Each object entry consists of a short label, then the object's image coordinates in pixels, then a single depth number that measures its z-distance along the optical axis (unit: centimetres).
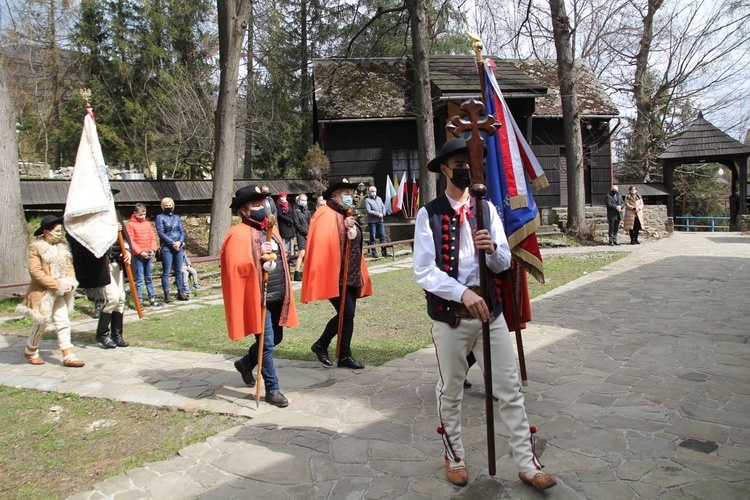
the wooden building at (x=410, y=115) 2050
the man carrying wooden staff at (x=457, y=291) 332
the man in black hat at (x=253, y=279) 481
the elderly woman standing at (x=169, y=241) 1051
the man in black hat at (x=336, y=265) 589
